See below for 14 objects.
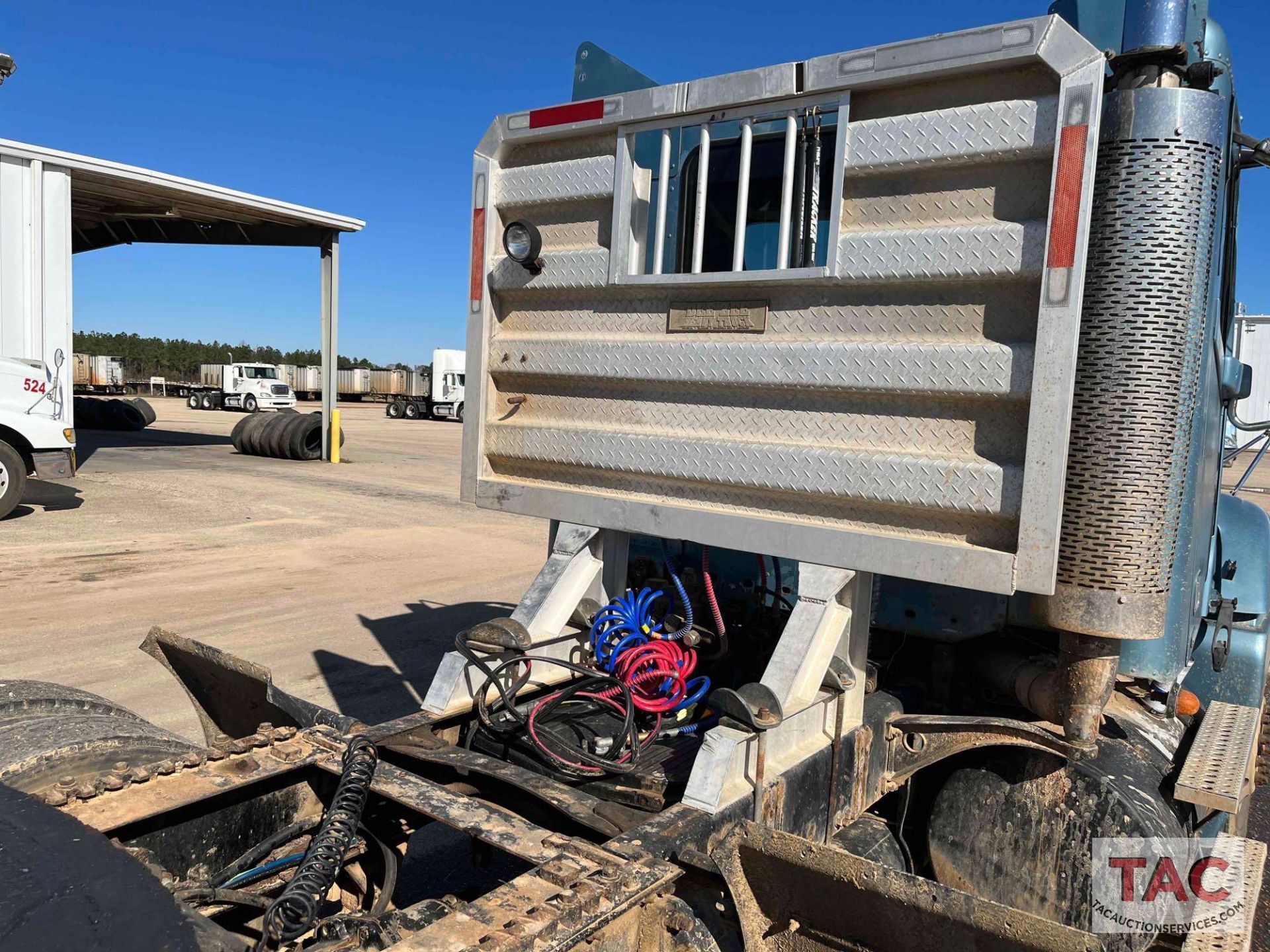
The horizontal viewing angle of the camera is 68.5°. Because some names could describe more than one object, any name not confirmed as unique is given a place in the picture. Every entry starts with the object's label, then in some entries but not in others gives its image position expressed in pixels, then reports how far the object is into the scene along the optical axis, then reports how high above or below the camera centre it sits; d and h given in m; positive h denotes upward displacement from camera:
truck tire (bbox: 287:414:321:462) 19.44 -1.34
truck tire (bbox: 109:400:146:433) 25.41 -1.41
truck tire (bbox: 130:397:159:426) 27.28 -1.31
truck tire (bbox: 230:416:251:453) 20.28 -1.36
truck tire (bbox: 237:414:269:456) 20.02 -1.39
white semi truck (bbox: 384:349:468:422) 39.75 -0.62
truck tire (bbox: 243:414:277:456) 19.81 -1.40
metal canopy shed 12.03 +2.77
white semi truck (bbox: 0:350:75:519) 10.59 -0.82
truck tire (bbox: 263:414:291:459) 19.48 -1.36
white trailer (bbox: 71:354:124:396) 45.22 -0.43
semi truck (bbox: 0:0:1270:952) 2.09 -0.44
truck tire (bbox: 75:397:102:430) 25.91 -1.40
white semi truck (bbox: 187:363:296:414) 40.88 -0.80
